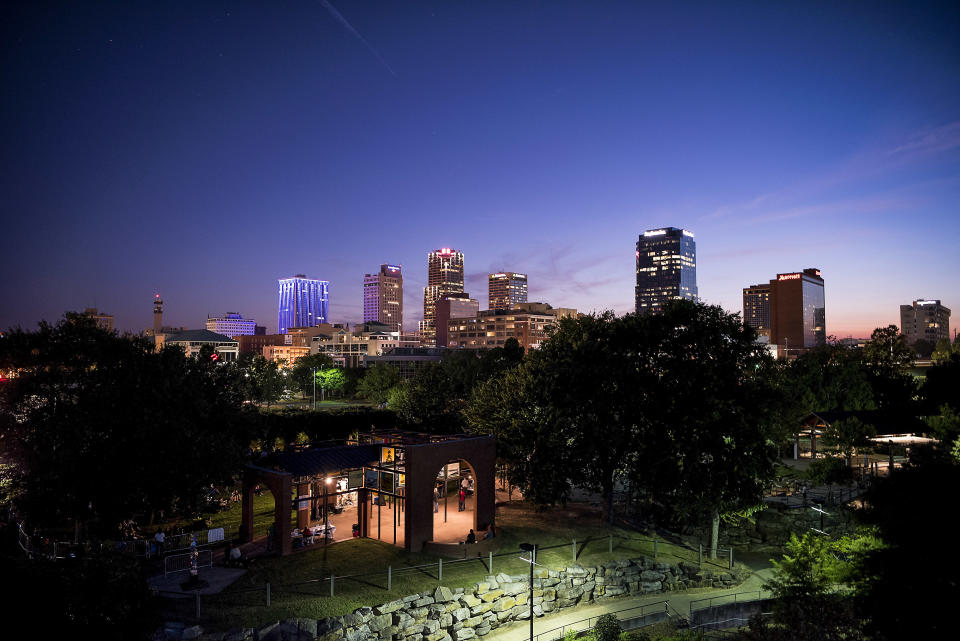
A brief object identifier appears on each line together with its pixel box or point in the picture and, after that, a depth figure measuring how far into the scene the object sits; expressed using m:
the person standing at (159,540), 26.04
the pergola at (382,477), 27.52
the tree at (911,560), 16.19
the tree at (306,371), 123.31
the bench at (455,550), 27.77
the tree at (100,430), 24.08
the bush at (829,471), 44.06
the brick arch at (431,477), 28.00
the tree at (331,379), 120.50
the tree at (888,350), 82.88
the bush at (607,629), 19.78
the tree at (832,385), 59.59
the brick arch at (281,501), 26.27
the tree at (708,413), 30.73
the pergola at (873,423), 47.09
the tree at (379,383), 98.94
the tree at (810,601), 19.56
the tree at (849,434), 44.88
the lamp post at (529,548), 22.19
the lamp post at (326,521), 27.72
